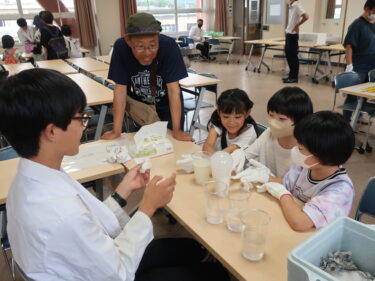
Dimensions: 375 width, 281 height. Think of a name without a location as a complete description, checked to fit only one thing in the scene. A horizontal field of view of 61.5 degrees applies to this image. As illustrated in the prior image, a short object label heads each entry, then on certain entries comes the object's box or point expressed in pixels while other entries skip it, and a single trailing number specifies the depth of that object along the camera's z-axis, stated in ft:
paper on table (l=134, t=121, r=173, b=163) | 5.80
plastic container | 2.46
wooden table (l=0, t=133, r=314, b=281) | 3.12
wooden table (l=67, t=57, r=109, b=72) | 15.53
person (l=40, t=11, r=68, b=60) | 17.38
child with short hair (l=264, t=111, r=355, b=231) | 3.68
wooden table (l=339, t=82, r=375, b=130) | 9.84
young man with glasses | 2.55
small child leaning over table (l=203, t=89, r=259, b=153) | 5.89
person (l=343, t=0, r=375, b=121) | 12.38
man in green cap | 6.51
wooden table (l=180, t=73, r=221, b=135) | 11.48
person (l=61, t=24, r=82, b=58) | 19.62
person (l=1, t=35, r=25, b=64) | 19.48
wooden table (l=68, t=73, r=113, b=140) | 9.43
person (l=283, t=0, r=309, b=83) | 20.08
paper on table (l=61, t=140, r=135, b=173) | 5.54
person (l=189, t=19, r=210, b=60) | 31.30
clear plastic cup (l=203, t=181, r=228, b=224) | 3.86
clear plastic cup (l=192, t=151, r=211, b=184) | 4.73
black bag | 18.08
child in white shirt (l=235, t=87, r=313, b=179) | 5.02
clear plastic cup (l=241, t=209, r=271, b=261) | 3.21
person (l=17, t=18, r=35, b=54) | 22.44
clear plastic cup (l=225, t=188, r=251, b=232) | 3.71
